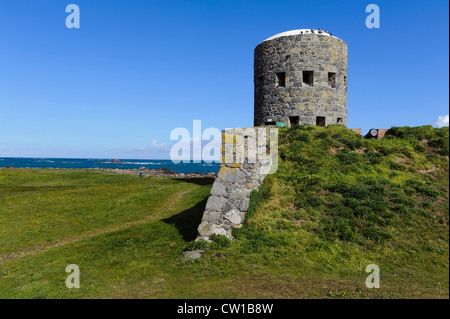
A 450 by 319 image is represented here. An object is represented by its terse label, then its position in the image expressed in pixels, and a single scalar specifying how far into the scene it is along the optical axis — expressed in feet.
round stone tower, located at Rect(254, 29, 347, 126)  71.67
